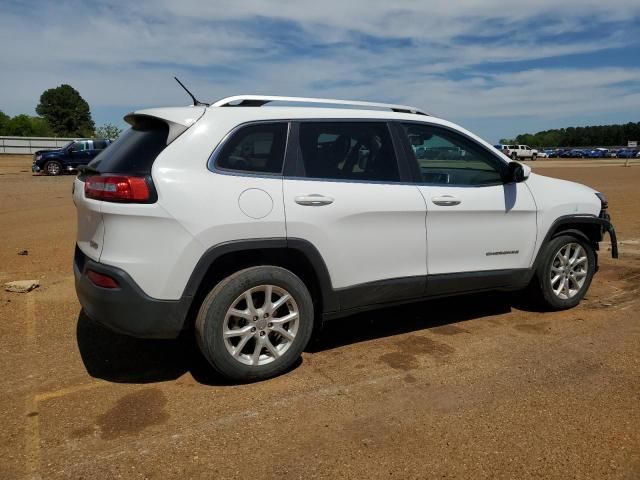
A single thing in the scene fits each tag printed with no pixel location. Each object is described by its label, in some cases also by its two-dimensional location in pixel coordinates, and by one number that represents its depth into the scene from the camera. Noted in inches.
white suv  133.3
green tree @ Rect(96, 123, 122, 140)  2693.7
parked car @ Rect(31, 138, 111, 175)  1013.8
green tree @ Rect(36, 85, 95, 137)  4111.2
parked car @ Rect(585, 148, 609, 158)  3422.7
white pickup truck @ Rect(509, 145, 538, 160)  2605.3
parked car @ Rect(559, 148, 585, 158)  3432.6
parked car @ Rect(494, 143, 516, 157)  2513.5
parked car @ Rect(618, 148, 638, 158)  2979.8
